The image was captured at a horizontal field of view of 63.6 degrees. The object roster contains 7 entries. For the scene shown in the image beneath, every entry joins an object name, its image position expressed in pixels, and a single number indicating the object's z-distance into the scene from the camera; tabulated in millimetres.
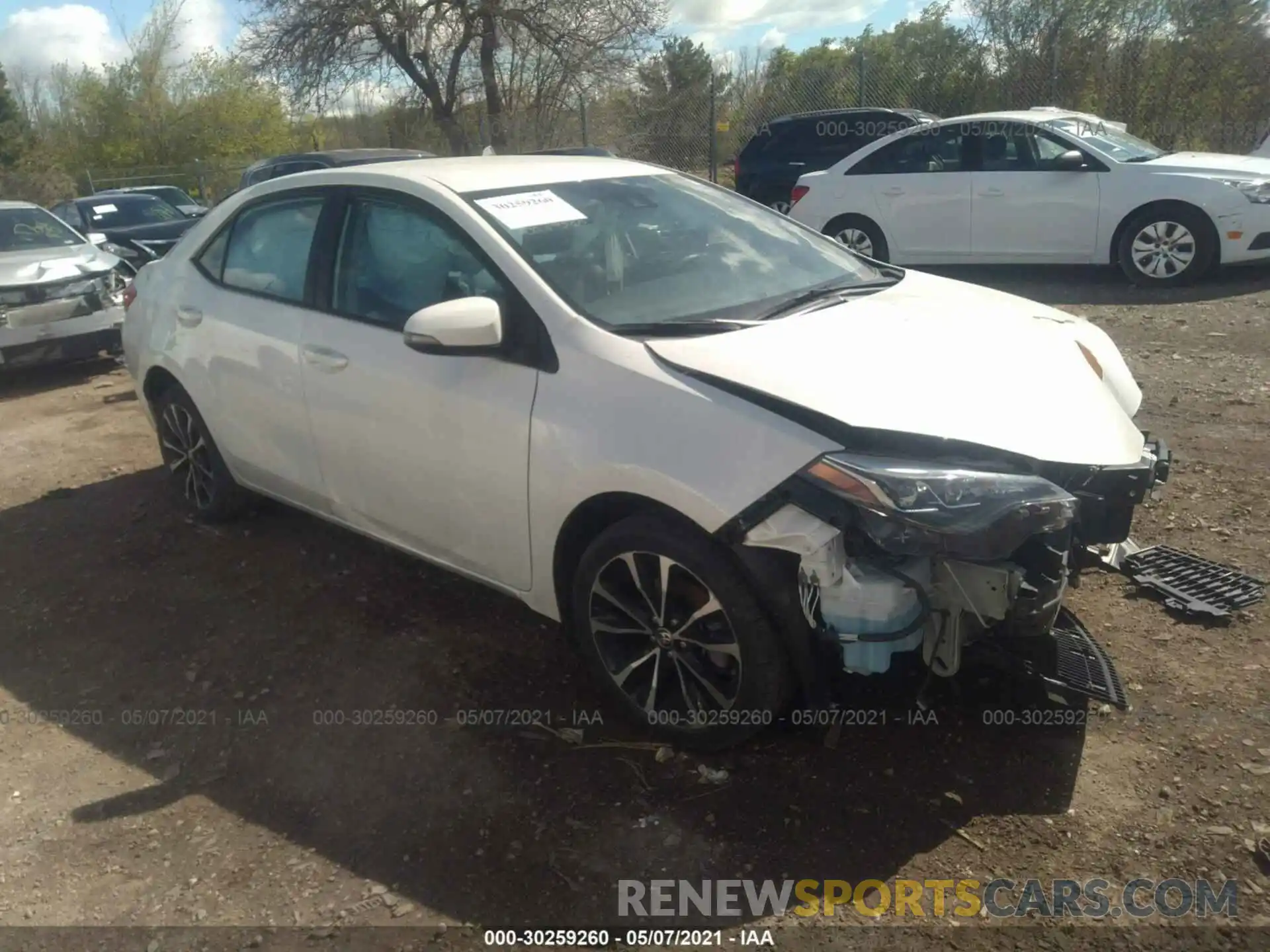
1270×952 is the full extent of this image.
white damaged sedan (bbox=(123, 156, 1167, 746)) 2637
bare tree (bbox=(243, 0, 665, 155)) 19297
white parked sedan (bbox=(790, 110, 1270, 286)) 8523
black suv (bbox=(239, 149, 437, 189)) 11380
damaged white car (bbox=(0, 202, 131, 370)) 8438
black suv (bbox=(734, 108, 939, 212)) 13055
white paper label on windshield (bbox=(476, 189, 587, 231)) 3500
